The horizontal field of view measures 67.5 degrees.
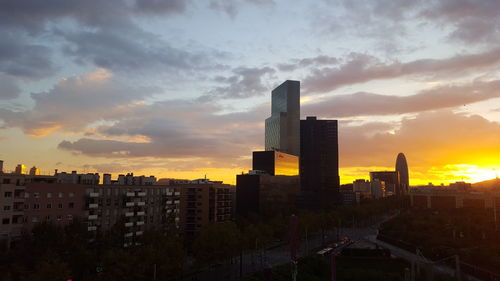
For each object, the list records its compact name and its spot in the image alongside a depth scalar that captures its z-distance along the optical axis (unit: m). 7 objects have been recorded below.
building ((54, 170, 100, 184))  90.62
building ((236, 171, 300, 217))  164.38
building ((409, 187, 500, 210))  172.50
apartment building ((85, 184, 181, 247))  86.06
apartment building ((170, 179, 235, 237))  118.75
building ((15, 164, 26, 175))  87.81
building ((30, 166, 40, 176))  88.26
